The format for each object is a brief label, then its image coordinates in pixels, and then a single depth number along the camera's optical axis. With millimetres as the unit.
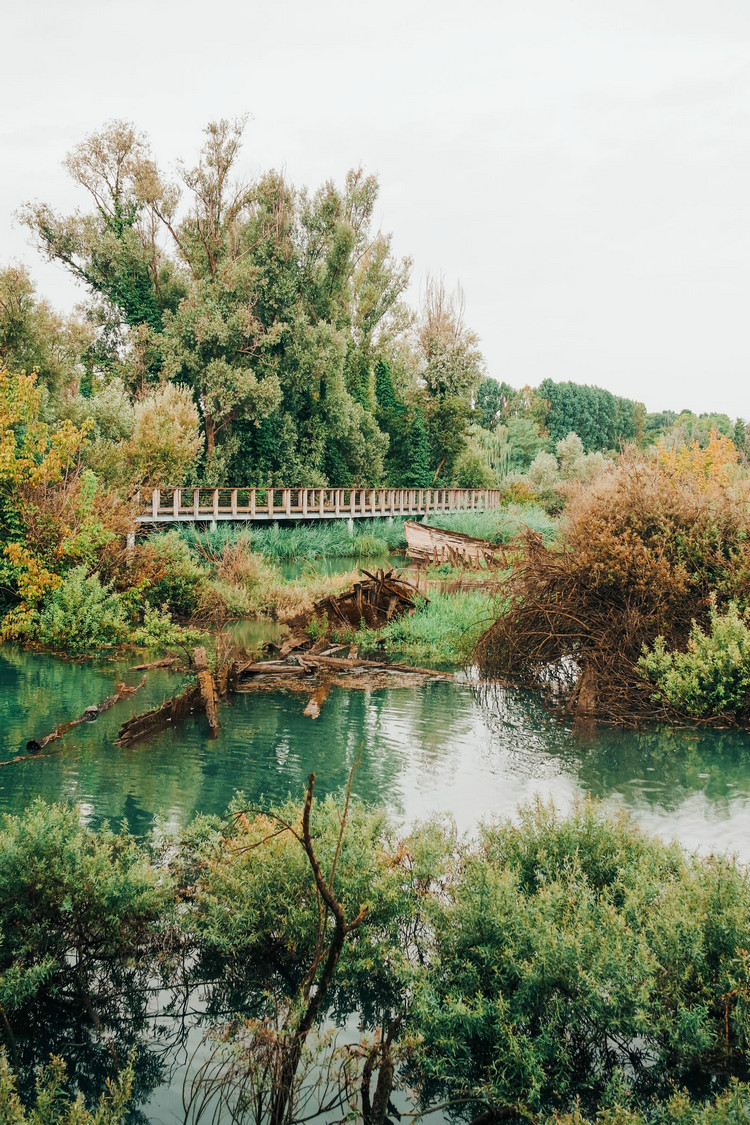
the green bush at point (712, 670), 8656
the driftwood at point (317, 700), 9651
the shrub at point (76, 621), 12977
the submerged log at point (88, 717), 8141
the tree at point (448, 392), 44656
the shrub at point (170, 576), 15125
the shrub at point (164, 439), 26969
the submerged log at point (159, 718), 8578
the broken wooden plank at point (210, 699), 9102
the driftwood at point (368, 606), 14203
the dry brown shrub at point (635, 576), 9586
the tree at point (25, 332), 29422
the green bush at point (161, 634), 13391
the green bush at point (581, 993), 3436
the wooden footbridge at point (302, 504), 26859
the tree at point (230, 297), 32969
